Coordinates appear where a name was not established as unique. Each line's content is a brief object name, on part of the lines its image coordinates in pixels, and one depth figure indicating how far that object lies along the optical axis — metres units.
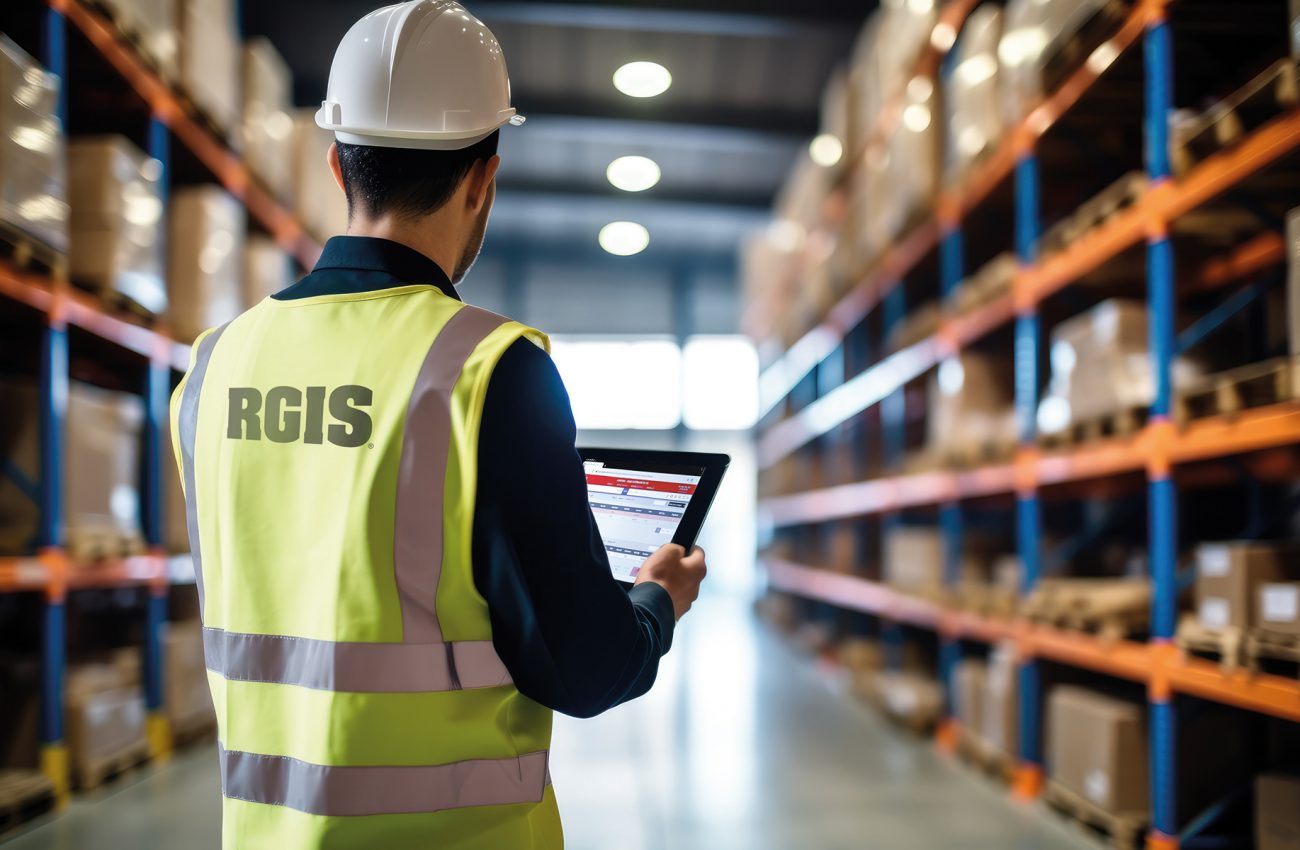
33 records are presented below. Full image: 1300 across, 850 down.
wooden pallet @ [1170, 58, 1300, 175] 3.09
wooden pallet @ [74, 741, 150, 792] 4.77
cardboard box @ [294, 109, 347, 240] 7.94
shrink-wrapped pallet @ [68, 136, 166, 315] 4.96
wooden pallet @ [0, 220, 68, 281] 4.08
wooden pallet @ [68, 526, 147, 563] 4.79
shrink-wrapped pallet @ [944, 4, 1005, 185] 5.51
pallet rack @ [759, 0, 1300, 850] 3.50
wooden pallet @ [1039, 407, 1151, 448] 4.16
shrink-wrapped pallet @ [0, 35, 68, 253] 4.00
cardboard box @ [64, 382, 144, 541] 4.91
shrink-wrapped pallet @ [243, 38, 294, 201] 6.91
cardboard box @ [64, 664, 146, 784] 4.76
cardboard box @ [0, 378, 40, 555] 4.76
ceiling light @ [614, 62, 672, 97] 9.19
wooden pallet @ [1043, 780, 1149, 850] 4.06
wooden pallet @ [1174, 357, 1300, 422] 3.21
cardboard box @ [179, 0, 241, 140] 5.83
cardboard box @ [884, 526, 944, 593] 6.97
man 1.27
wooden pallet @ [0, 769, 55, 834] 4.18
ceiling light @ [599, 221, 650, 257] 14.74
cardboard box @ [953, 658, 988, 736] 5.82
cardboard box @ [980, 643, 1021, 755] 5.30
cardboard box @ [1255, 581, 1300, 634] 3.20
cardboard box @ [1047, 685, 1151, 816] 4.16
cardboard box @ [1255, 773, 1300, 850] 3.30
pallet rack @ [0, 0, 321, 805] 4.48
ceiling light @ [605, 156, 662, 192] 11.59
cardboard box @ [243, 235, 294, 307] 6.91
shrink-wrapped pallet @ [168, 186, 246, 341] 5.96
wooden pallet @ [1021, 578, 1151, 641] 4.29
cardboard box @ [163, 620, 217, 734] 5.76
